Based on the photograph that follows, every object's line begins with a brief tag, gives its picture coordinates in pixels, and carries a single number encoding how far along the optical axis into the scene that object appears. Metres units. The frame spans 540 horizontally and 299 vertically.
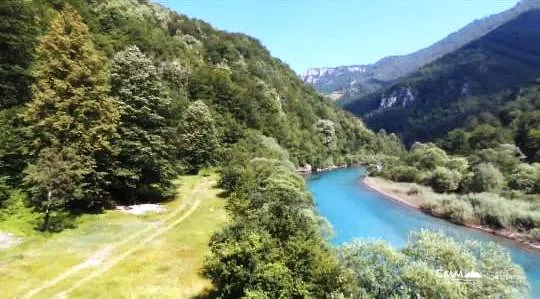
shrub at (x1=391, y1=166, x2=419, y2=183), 106.12
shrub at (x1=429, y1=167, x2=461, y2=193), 87.19
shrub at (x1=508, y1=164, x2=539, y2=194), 73.56
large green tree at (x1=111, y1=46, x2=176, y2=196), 44.31
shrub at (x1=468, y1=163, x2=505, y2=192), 77.00
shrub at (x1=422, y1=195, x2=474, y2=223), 65.81
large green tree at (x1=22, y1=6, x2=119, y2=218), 37.41
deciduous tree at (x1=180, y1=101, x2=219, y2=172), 71.50
